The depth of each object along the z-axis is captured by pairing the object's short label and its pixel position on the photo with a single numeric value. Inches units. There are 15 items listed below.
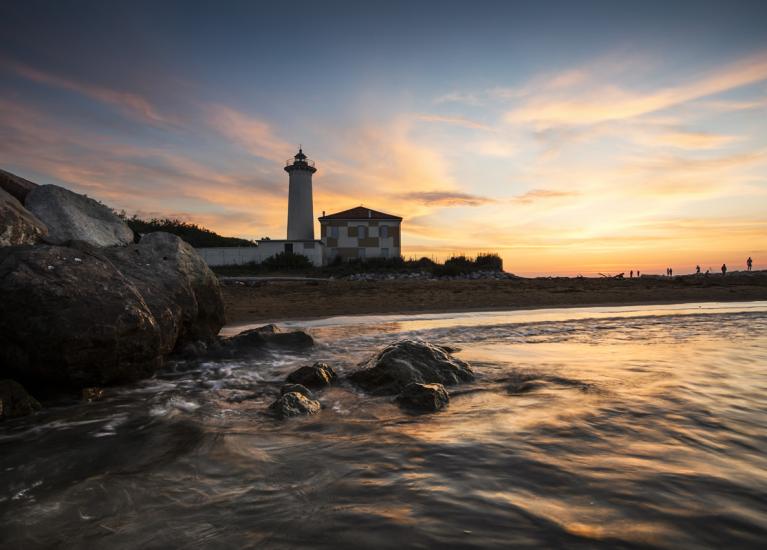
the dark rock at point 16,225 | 222.1
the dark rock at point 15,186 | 306.5
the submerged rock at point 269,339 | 294.7
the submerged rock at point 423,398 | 170.2
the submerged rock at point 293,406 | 165.2
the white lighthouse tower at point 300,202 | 1531.7
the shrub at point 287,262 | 1320.1
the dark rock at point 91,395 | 183.5
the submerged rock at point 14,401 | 158.6
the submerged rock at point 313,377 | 206.4
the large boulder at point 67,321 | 172.2
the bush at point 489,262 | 1398.9
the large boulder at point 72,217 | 283.6
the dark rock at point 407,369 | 199.3
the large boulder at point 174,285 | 241.9
